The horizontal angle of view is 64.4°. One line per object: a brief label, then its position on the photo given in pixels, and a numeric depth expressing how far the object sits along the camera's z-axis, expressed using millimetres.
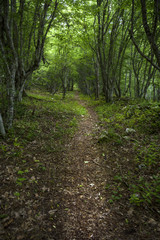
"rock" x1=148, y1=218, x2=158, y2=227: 2536
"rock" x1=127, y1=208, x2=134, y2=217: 2813
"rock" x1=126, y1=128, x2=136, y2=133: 6421
